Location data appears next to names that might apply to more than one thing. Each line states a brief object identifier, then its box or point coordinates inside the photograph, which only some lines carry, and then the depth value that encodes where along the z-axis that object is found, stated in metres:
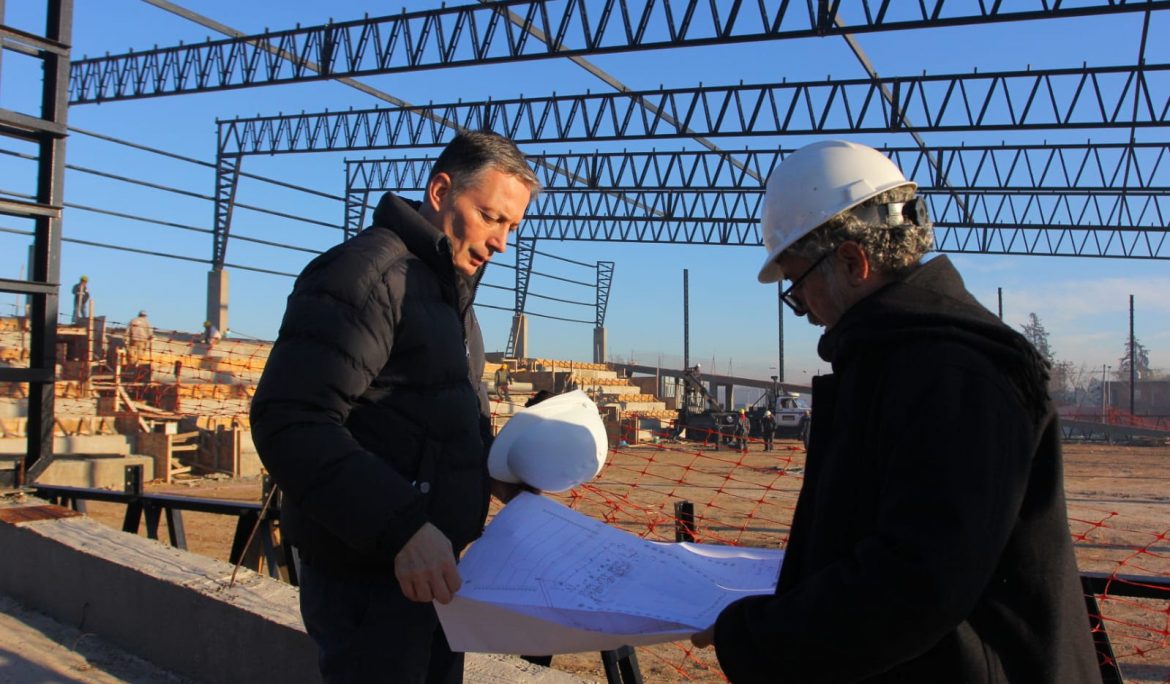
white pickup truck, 29.27
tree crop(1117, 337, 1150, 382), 73.79
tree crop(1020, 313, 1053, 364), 74.69
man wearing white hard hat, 1.12
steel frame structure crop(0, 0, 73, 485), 5.11
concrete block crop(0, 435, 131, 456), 13.12
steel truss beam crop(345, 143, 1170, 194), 22.16
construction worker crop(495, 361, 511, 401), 25.23
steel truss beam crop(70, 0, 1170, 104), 11.60
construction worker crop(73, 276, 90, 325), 22.36
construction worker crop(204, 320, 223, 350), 23.10
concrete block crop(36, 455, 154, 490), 11.97
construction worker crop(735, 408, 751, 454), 26.04
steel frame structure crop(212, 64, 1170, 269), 15.81
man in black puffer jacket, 1.68
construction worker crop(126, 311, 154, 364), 17.12
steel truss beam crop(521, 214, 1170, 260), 27.06
